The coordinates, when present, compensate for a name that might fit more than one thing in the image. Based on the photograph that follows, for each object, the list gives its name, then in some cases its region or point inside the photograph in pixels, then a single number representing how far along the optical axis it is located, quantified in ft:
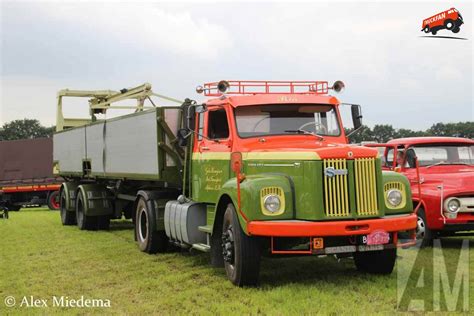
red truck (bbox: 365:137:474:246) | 33.60
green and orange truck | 23.79
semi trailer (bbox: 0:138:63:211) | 84.99
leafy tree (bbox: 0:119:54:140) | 280.51
